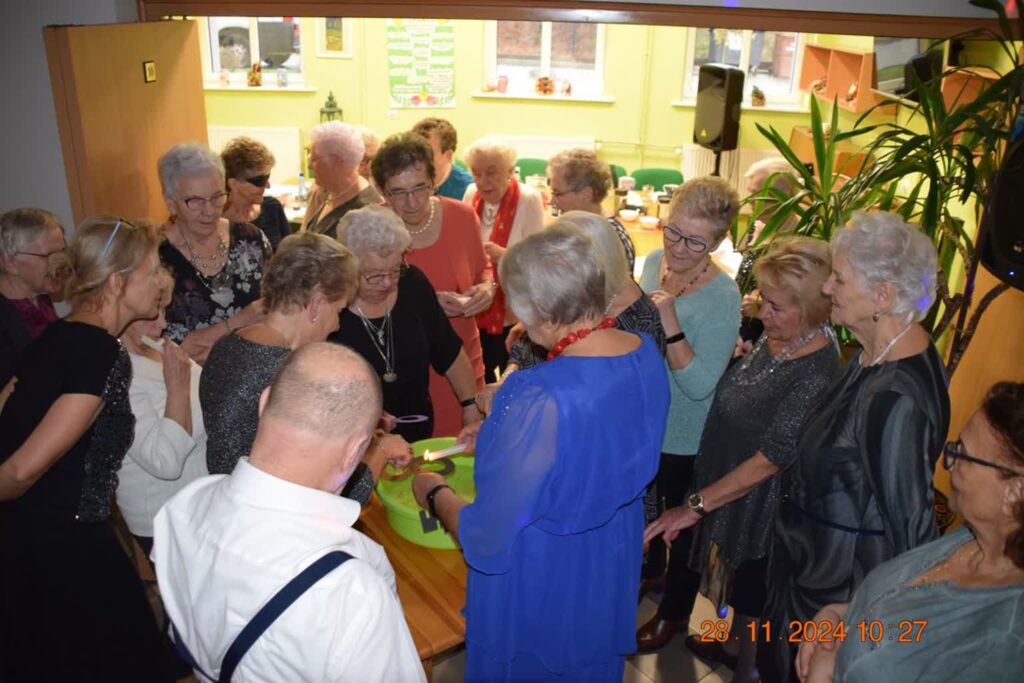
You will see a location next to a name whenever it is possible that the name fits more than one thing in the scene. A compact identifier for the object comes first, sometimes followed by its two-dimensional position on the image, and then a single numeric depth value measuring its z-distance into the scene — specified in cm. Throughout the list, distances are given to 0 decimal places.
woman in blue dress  174
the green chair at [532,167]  754
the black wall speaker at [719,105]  679
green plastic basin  215
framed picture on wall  820
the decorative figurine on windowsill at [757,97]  831
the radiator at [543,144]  859
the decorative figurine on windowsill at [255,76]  840
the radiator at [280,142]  841
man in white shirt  129
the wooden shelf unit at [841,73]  645
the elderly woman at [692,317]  268
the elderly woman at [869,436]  190
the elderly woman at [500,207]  416
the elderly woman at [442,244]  320
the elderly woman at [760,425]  235
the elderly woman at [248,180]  345
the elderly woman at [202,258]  285
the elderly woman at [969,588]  146
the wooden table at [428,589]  191
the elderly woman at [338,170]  388
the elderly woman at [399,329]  257
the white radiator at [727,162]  841
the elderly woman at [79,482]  197
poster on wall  827
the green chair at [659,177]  741
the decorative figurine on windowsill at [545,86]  851
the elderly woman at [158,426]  221
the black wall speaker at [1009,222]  261
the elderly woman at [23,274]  256
